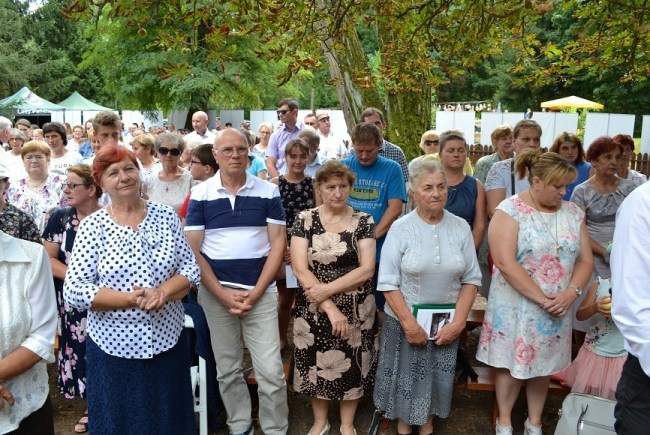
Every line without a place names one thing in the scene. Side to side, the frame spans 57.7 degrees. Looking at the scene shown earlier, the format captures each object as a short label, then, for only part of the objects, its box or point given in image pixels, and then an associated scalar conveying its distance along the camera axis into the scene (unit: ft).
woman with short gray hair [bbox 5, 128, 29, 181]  27.04
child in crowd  12.60
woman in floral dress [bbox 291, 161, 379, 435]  12.67
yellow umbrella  93.09
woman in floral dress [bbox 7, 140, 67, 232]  17.51
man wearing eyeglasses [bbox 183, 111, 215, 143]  31.86
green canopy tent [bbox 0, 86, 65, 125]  81.10
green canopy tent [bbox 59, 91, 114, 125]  99.13
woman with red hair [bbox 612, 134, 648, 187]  16.89
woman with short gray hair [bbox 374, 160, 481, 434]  12.46
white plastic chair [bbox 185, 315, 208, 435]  11.84
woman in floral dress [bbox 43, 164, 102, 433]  12.81
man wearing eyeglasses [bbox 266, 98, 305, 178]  24.45
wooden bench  13.85
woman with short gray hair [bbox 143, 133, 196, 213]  17.44
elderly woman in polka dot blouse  9.77
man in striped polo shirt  12.87
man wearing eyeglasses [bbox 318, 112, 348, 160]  35.09
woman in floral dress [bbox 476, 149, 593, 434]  12.41
